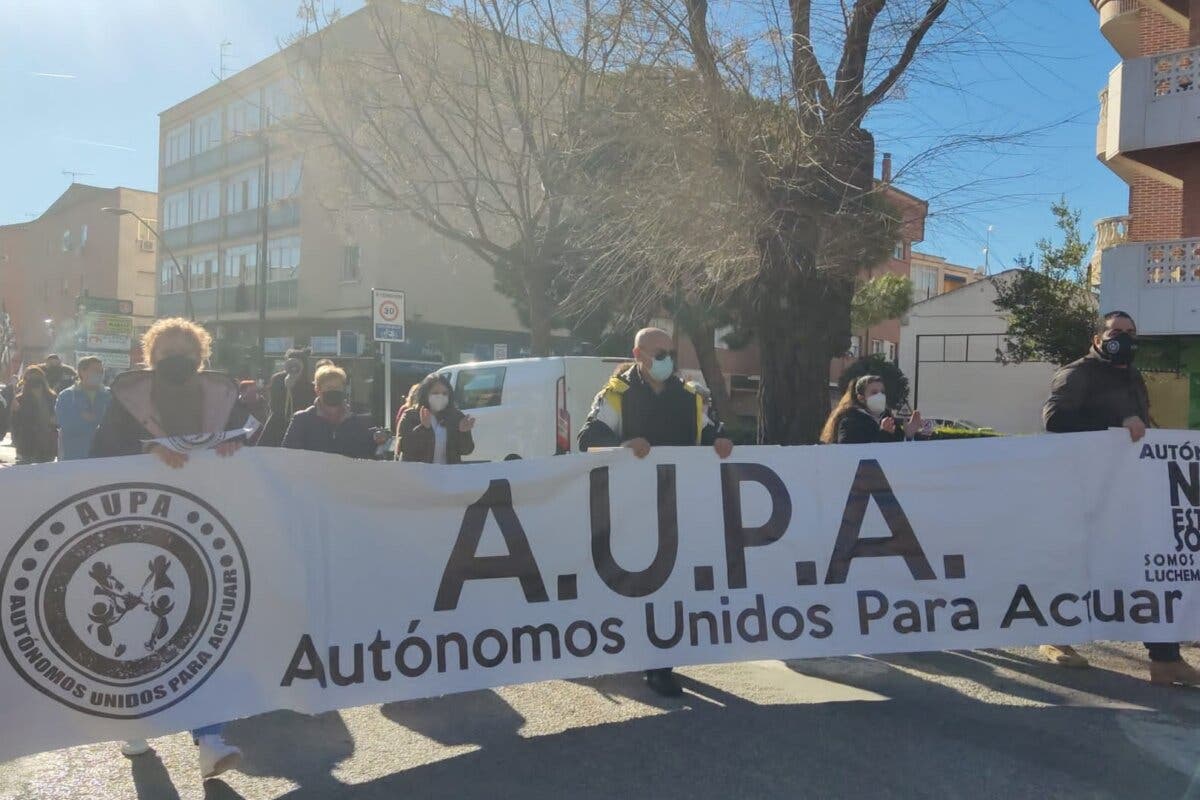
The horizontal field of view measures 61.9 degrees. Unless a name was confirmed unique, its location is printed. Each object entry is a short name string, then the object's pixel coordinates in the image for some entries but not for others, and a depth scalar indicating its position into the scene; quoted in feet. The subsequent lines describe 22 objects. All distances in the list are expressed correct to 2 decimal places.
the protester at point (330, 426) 20.74
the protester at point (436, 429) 23.66
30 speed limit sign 47.52
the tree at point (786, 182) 30.42
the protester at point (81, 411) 28.43
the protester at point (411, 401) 24.63
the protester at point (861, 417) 21.09
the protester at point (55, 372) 33.55
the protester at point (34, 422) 31.53
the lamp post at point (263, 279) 93.57
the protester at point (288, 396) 29.60
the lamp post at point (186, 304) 110.73
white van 43.50
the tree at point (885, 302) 124.06
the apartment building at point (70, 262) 183.01
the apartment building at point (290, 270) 109.40
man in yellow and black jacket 18.70
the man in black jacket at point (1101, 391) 19.70
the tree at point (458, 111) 55.93
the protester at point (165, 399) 15.08
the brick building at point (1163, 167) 51.70
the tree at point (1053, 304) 67.21
